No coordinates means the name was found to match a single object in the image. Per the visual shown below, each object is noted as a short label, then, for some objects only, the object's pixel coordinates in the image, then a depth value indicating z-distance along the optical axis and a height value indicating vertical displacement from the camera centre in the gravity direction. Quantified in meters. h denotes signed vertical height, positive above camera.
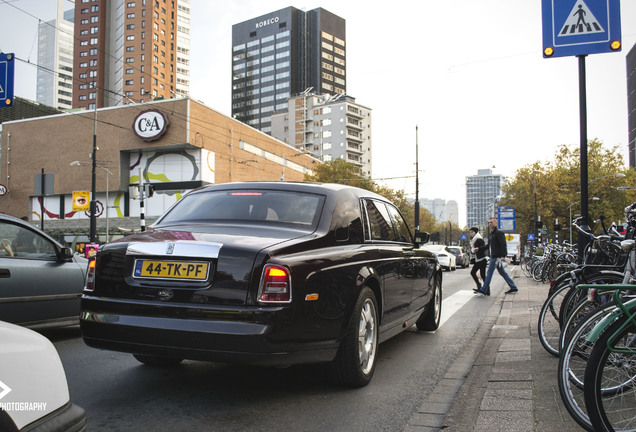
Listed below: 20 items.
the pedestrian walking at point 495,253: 12.34 -0.52
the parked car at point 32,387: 1.44 -0.45
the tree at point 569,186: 55.41 +4.73
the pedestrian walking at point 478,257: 12.98 -0.64
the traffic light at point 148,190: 19.36 +1.53
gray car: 5.43 -0.51
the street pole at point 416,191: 37.04 +2.89
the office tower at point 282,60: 123.50 +41.29
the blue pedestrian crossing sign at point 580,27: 5.72 +2.24
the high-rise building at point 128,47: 91.06 +33.57
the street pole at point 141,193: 19.59 +1.45
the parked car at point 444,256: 27.83 -1.36
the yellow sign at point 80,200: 35.31 +2.18
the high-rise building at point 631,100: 69.56 +17.61
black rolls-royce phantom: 3.33 -0.37
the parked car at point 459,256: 35.37 -1.67
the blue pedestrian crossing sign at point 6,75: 11.68 +3.51
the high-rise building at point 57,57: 139.88 +50.11
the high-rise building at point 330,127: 104.00 +21.09
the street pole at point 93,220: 25.28 +0.57
